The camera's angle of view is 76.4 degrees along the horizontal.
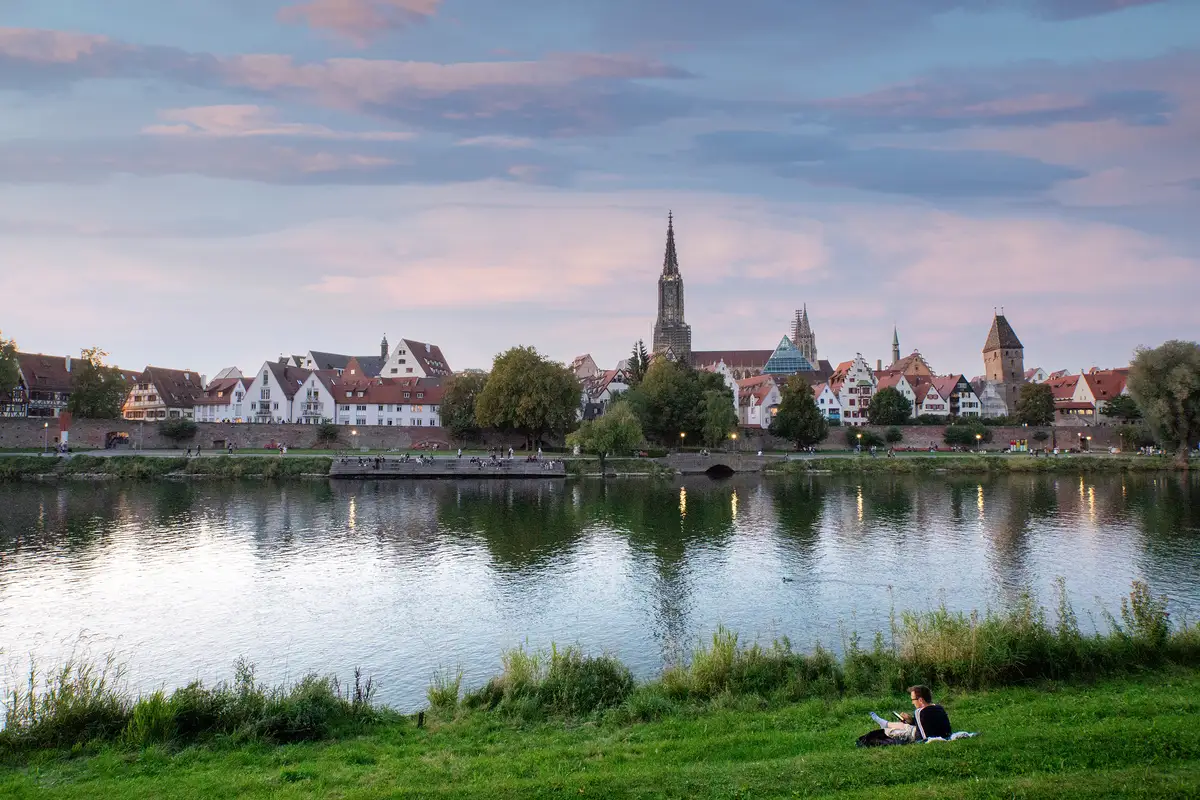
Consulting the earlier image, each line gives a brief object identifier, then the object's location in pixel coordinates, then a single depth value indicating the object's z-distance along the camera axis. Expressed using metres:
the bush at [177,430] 79.88
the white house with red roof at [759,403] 115.25
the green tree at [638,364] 112.94
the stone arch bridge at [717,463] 78.12
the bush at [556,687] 13.25
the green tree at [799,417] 91.19
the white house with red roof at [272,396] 96.31
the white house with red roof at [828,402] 115.56
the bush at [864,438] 96.88
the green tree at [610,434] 72.81
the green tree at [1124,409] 98.62
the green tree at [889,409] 103.31
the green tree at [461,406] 85.56
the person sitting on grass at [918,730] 10.02
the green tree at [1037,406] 104.75
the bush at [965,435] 96.62
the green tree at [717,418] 84.75
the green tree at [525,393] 78.81
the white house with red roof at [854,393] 116.34
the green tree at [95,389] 83.25
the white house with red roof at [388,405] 94.94
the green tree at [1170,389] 66.44
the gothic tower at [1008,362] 123.12
